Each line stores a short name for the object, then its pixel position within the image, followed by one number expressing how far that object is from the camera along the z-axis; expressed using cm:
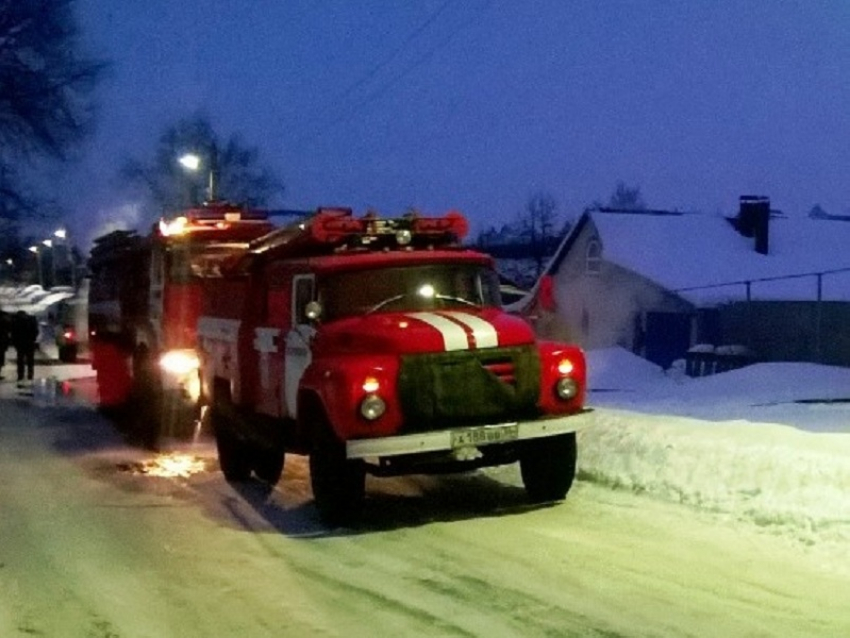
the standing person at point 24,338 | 3341
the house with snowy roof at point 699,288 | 4175
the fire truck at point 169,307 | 1916
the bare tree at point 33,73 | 3722
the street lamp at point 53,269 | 10384
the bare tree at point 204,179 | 8075
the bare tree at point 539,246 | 7338
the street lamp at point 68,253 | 10130
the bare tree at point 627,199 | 12785
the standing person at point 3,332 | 3394
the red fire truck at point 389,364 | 1098
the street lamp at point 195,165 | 4772
